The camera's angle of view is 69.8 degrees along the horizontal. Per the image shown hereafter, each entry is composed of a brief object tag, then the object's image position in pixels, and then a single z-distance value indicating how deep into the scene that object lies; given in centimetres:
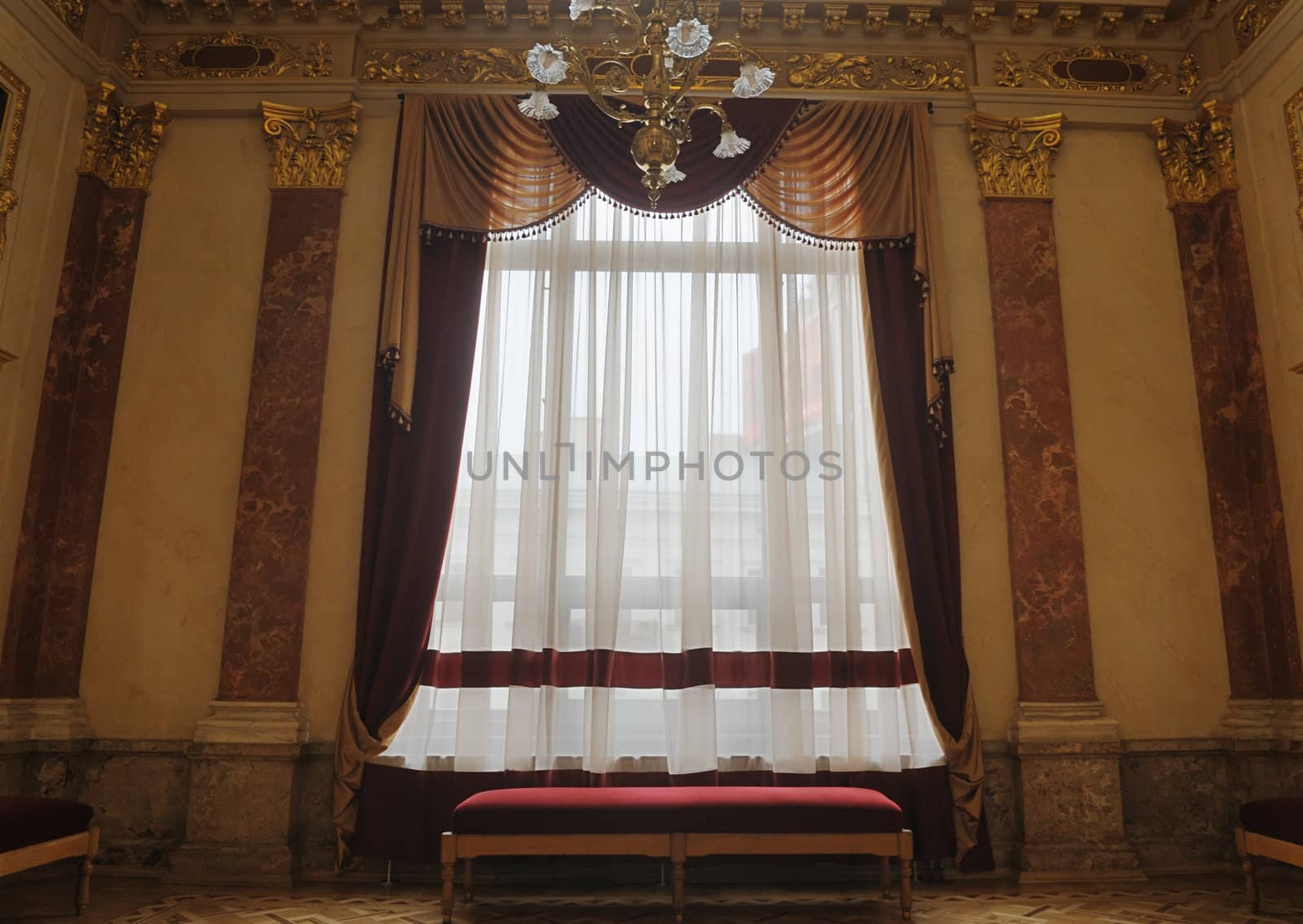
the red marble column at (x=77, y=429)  448
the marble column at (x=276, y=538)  434
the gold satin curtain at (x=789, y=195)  481
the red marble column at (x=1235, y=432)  459
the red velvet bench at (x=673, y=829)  377
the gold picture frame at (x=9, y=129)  441
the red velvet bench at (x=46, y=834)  348
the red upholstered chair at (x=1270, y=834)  373
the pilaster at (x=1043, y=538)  443
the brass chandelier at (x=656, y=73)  291
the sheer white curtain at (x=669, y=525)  455
